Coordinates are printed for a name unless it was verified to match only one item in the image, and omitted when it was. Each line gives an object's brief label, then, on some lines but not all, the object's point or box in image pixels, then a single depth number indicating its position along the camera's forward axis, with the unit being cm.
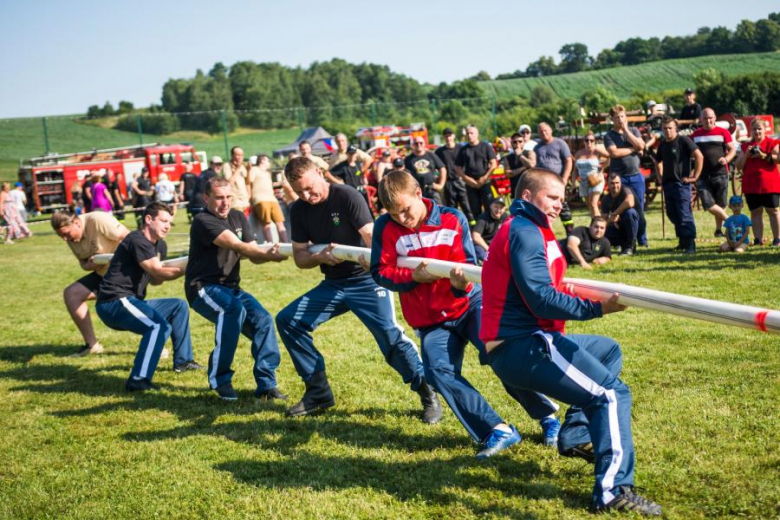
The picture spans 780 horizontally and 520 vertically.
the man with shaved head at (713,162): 1253
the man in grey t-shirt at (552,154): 1347
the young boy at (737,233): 1138
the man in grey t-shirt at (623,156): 1239
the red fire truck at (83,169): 3634
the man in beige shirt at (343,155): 1561
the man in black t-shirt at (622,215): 1221
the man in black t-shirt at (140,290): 731
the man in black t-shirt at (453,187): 1493
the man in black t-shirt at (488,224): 1185
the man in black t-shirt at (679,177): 1165
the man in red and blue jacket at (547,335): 374
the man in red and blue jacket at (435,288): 473
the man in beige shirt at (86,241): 822
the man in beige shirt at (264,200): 1464
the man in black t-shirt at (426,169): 1427
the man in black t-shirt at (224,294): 664
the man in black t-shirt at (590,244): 1155
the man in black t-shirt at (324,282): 587
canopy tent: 3519
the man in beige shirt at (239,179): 1423
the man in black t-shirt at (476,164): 1439
